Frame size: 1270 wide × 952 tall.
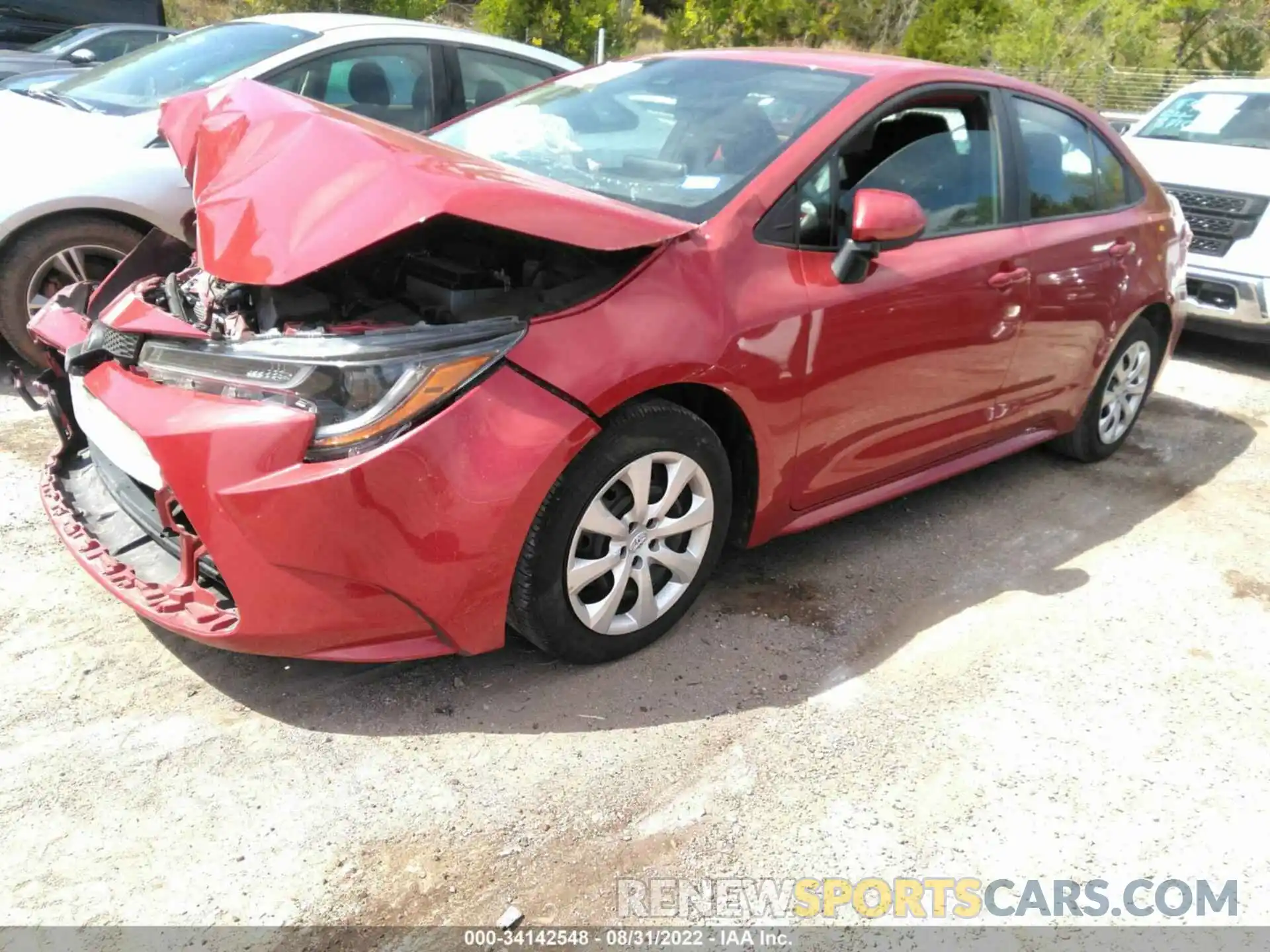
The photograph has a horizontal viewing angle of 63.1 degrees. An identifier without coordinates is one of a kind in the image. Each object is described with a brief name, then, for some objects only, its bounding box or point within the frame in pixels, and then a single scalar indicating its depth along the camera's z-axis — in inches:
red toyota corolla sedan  91.3
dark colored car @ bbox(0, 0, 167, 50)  459.5
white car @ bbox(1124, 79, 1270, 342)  252.7
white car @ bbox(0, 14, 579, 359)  173.8
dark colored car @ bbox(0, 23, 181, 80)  373.1
